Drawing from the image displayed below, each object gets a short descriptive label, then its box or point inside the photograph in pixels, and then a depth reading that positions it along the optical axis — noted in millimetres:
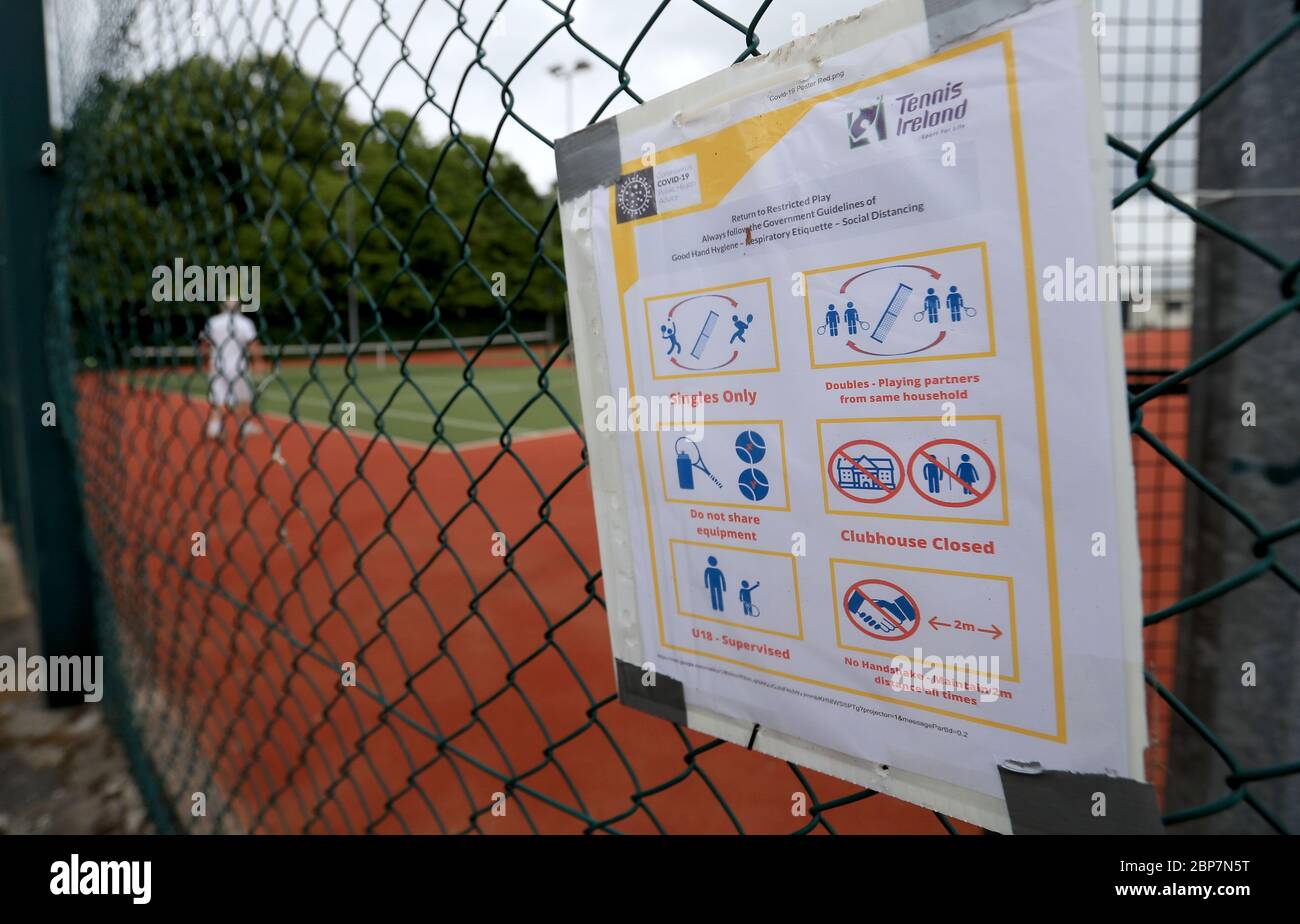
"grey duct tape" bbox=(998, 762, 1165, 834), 579
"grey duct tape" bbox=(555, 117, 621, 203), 813
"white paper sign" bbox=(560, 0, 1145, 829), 549
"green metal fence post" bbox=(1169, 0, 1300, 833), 643
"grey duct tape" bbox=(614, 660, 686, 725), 860
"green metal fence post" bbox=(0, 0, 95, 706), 2984
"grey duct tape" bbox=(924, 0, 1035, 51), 550
